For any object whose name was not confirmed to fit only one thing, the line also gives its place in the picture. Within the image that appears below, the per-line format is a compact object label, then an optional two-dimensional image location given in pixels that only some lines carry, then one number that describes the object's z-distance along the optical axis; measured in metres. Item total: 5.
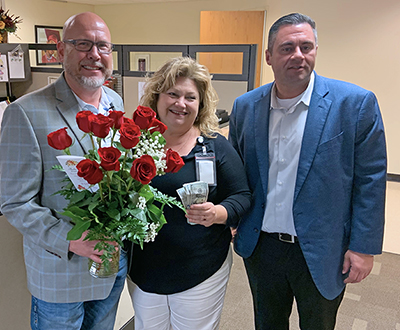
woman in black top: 1.32
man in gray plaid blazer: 1.09
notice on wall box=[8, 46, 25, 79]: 3.24
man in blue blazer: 1.29
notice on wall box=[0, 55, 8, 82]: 3.18
